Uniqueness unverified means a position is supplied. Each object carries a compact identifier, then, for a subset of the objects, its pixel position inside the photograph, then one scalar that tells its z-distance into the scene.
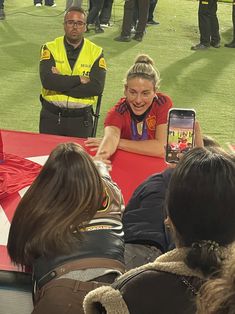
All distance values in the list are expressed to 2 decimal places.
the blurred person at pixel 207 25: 8.81
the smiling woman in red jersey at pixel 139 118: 3.74
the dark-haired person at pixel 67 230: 2.07
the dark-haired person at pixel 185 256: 1.56
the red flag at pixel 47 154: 3.18
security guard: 4.31
